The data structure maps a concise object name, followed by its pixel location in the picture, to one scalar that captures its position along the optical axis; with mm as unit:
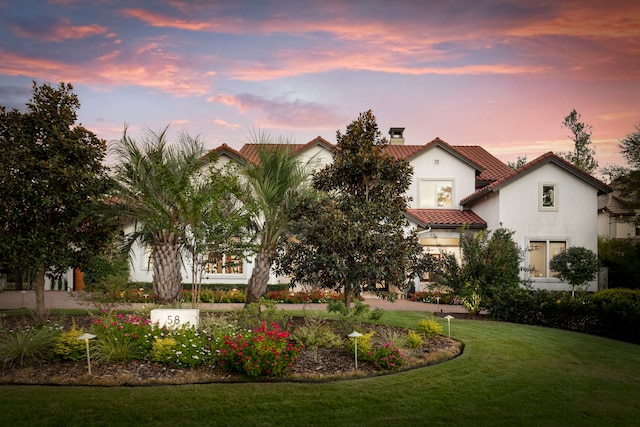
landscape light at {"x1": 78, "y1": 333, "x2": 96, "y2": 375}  8023
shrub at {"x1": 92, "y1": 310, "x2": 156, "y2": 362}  8812
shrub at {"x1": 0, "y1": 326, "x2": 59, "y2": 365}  8719
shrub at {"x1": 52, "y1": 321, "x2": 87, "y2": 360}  8750
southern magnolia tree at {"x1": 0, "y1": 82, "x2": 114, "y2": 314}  11188
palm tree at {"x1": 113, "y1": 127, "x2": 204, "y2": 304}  13453
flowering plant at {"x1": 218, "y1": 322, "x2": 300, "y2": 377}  8305
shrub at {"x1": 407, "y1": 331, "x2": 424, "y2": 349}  10664
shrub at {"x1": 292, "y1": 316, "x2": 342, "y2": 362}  10258
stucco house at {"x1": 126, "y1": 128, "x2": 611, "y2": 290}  23766
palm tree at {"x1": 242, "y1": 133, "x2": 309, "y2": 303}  15367
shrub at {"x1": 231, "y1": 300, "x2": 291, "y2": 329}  11375
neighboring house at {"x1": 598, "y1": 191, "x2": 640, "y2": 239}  39312
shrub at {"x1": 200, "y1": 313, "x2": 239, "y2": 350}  9227
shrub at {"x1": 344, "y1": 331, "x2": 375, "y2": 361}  9453
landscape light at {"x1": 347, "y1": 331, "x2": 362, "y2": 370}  9016
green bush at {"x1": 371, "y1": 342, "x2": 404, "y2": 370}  9203
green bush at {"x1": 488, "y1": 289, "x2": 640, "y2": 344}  13297
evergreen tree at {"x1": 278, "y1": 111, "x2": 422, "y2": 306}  11422
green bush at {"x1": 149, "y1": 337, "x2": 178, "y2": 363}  8715
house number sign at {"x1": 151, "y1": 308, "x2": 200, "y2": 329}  10312
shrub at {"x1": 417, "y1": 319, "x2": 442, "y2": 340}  11758
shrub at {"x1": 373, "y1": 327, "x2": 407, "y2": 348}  10176
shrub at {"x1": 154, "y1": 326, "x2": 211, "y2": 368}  8652
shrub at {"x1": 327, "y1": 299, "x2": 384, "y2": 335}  11359
